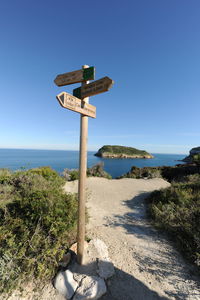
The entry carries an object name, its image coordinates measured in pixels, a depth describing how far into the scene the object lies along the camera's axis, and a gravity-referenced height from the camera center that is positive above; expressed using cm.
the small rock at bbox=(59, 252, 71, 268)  212 -190
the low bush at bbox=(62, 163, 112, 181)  1001 -184
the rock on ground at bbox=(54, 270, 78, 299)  180 -199
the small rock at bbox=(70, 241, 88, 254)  238 -187
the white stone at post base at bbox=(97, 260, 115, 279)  204 -199
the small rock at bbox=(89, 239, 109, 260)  239 -198
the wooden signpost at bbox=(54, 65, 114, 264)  190 +71
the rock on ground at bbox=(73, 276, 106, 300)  174 -199
